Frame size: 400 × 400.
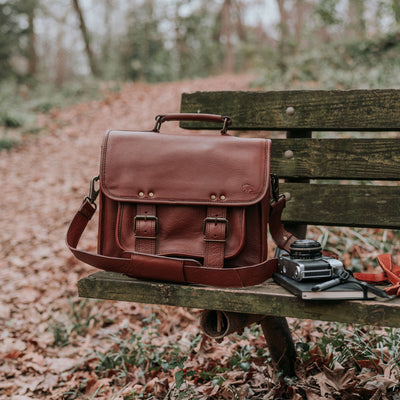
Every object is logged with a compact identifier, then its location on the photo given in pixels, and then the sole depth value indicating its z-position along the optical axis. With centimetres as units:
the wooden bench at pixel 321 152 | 204
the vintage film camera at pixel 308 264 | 142
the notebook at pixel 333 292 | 134
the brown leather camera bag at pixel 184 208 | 160
